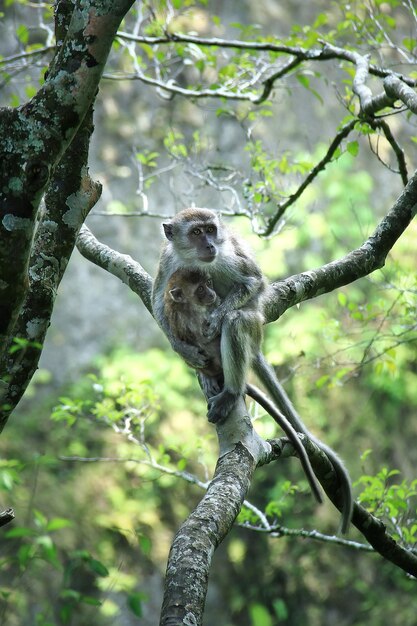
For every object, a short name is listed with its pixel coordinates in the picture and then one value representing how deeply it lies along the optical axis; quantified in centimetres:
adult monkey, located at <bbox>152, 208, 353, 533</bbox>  984
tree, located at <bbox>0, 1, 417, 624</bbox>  510
